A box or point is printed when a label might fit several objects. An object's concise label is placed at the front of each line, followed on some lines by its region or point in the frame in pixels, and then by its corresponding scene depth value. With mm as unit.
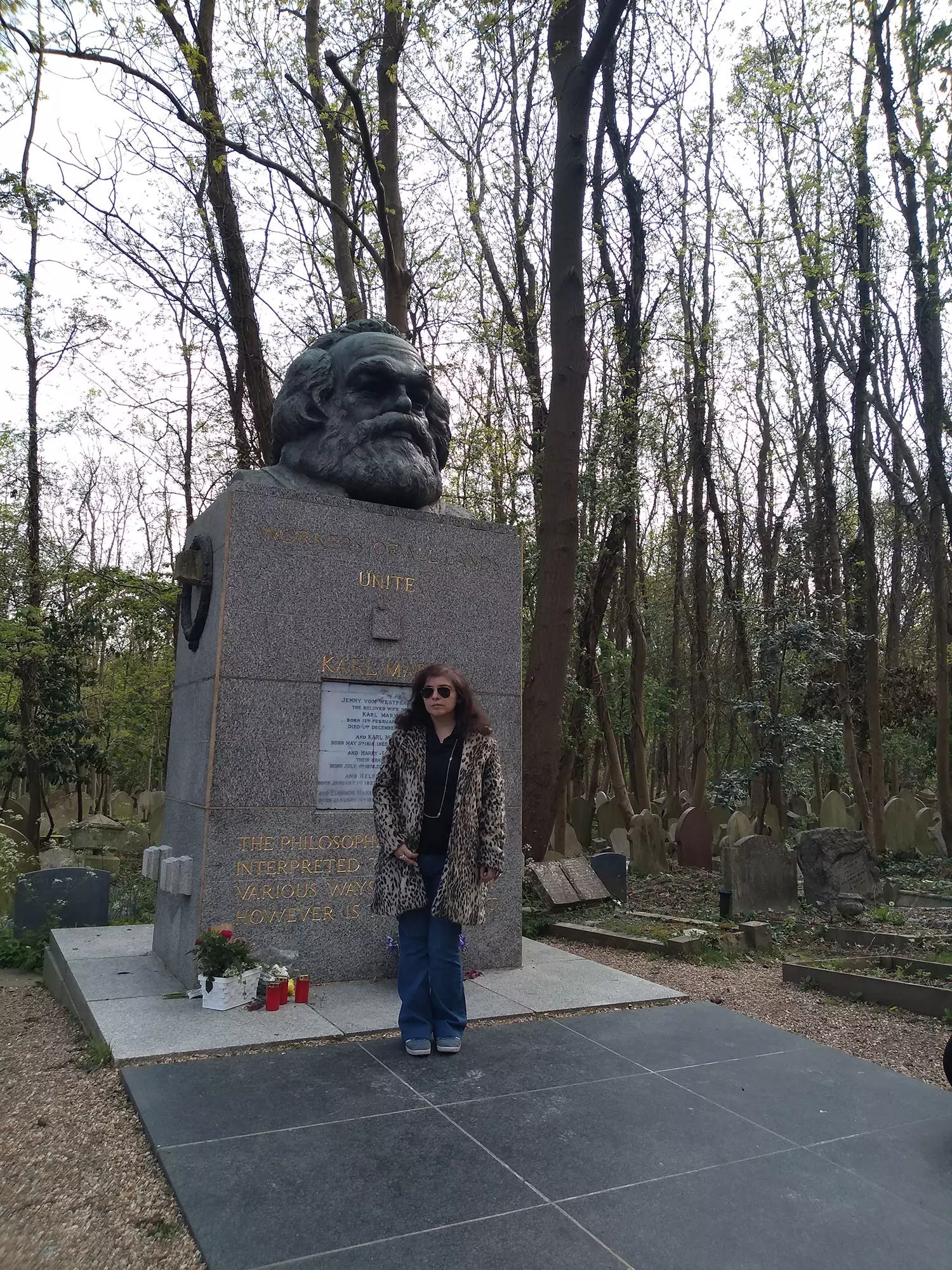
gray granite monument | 5270
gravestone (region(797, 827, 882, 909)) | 9797
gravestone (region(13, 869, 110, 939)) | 7059
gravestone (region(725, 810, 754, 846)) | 13320
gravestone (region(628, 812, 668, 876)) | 13117
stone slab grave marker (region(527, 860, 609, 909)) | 8648
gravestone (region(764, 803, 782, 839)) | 14969
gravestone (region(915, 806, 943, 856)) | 15023
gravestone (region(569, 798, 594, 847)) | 16922
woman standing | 4258
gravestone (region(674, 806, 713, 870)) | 13727
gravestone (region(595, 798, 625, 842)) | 15597
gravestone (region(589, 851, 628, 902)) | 9539
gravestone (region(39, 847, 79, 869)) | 10250
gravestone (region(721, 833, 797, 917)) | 9188
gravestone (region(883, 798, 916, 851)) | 15602
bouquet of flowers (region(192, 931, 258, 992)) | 4887
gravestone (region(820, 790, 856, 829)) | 16219
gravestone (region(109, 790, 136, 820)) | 17922
